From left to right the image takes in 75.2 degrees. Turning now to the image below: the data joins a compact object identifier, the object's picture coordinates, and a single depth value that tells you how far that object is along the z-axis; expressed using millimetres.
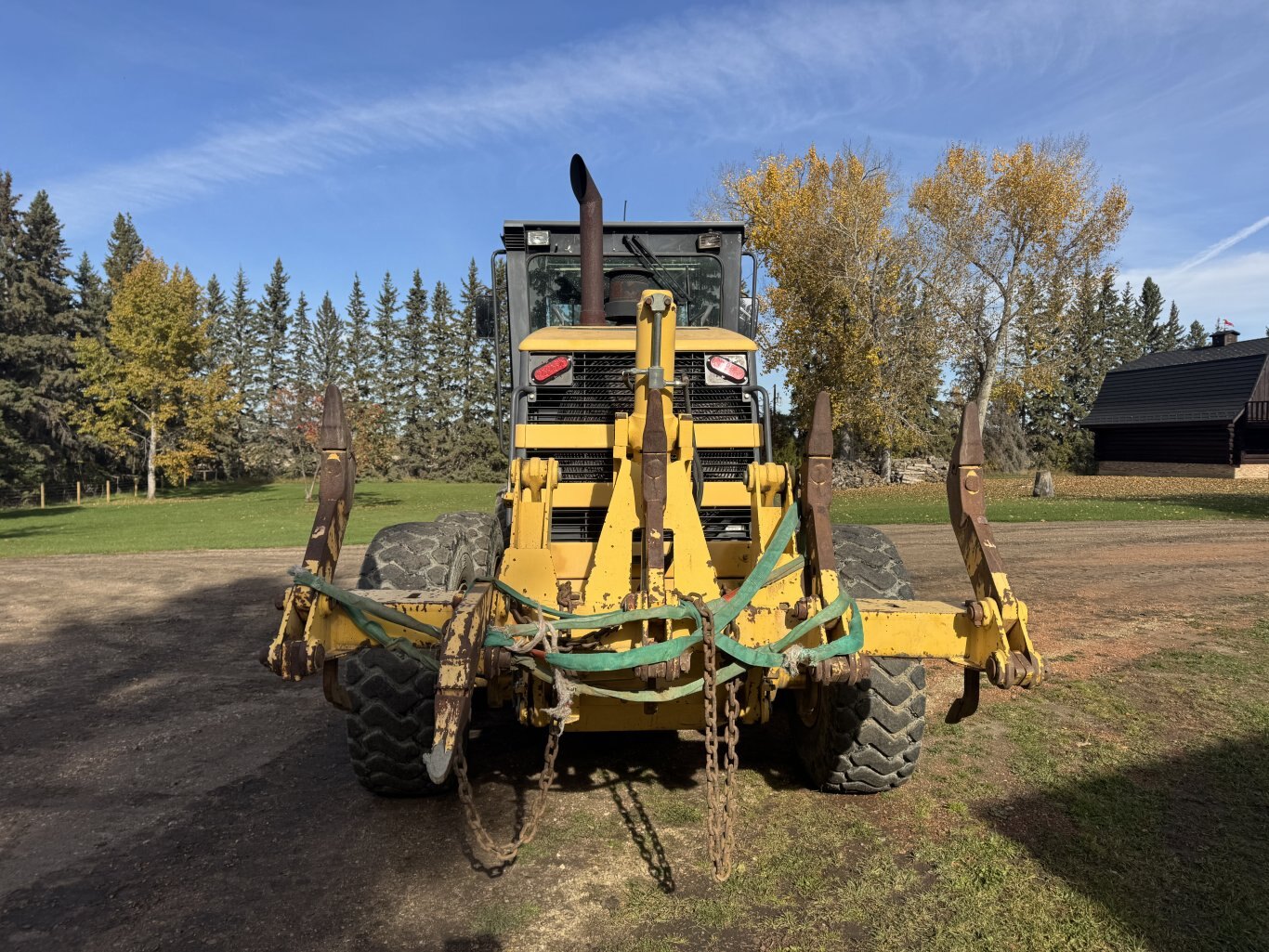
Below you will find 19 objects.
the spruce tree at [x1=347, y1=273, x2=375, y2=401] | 68188
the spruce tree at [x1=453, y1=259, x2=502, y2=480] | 60481
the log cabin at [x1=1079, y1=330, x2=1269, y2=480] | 31672
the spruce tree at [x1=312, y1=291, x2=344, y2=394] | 83250
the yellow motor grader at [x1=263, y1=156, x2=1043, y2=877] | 3033
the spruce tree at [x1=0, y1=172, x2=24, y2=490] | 32594
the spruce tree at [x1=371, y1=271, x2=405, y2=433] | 67500
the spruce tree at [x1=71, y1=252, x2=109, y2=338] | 42109
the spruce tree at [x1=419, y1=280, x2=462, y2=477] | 62562
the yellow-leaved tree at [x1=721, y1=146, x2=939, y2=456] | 29922
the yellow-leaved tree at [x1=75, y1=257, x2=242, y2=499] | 33375
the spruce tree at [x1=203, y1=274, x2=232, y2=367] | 78125
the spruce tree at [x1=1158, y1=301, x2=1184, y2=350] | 73606
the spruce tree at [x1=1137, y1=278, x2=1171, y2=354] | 73562
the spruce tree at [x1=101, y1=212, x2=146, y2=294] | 53500
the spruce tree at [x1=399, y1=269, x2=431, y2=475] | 63250
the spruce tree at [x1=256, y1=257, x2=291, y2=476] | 80875
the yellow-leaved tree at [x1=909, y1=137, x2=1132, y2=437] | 29125
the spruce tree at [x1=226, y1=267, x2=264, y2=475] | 74719
